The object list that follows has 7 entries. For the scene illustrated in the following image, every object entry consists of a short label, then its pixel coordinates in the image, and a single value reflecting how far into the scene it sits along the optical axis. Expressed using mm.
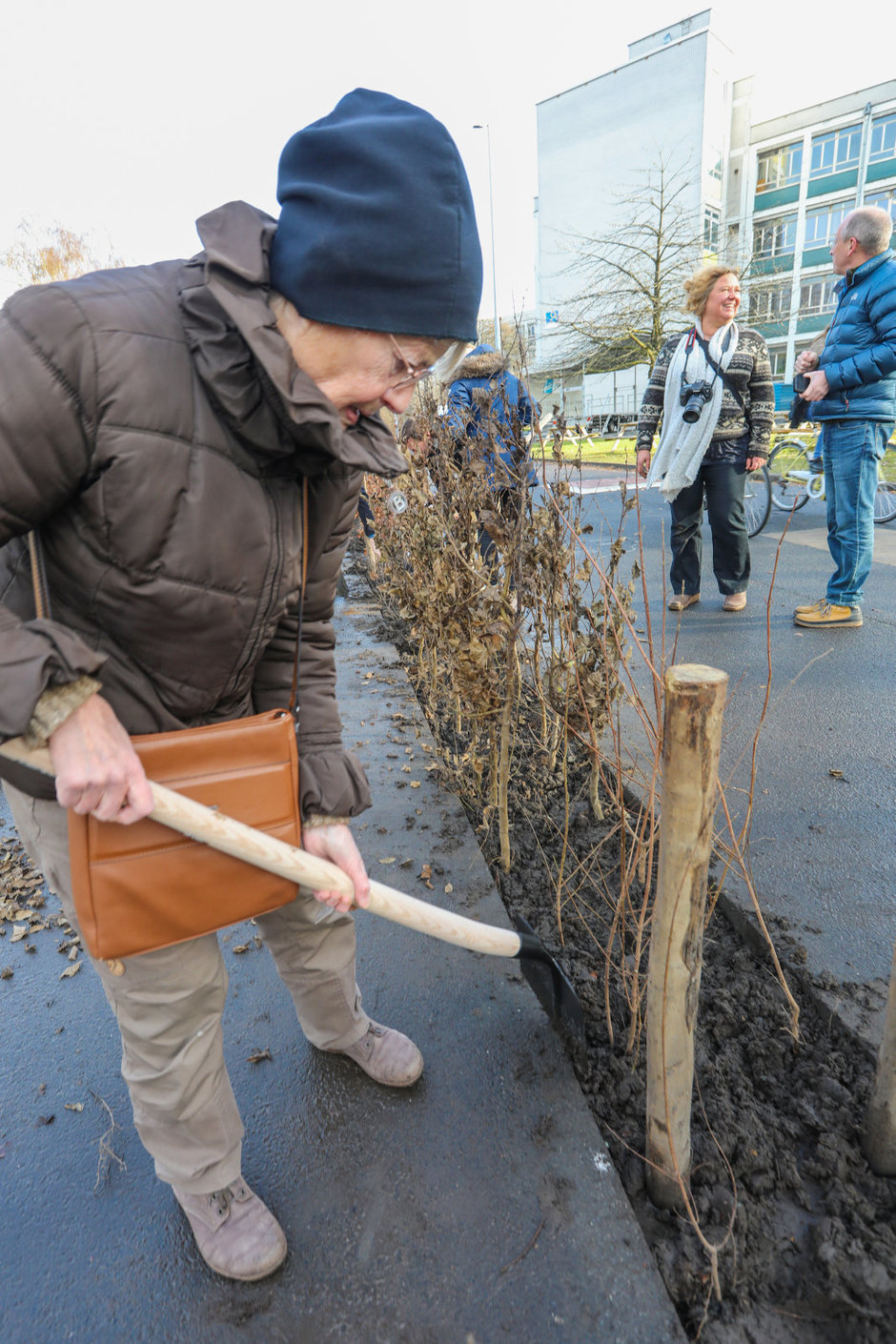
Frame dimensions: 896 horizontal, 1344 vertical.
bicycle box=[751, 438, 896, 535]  8250
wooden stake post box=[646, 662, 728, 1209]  1168
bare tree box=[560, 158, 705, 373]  23406
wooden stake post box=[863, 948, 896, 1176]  1384
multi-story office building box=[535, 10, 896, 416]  33469
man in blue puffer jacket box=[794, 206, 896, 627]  4203
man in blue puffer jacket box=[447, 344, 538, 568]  2377
